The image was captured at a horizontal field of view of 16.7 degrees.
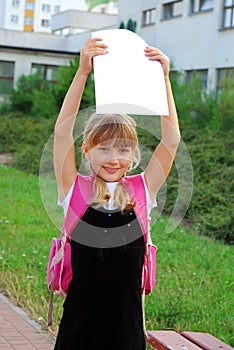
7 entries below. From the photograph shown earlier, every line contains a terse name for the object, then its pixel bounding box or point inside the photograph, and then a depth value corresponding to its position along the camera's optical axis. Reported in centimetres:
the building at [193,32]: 2402
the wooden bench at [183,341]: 428
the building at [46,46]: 3906
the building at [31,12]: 10138
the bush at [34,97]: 2859
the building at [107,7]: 6779
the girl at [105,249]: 326
